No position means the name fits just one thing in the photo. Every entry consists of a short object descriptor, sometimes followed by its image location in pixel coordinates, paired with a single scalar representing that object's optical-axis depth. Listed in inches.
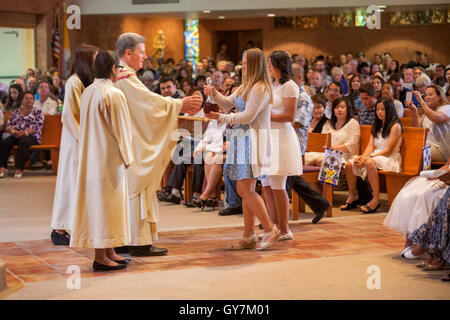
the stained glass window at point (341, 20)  890.7
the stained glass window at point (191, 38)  921.5
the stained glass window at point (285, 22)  917.2
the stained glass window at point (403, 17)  854.5
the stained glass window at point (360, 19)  874.8
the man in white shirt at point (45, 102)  458.0
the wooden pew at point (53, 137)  429.7
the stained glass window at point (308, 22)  904.9
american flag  713.0
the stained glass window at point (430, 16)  848.3
